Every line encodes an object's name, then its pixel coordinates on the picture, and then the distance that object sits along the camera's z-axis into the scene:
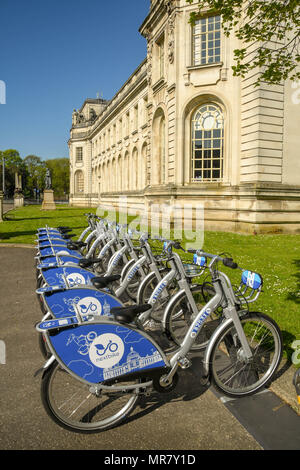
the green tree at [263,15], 6.79
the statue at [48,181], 44.69
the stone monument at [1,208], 22.57
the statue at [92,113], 62.39
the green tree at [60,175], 96.88
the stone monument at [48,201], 41.59
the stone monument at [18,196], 54.66
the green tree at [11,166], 92.56
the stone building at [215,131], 15.47
